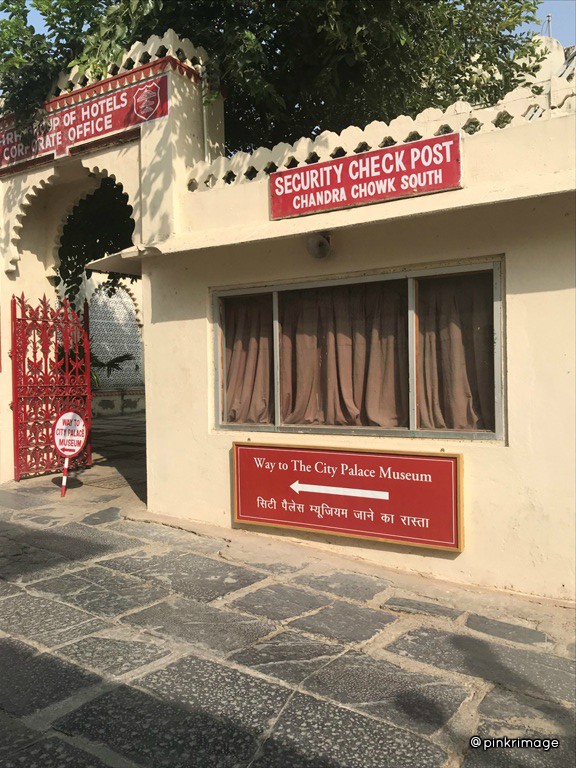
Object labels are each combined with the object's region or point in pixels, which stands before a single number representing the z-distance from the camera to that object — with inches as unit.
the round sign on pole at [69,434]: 326.0
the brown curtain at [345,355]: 220.4
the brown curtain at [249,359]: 249.9
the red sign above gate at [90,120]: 268.8
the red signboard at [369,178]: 199.3
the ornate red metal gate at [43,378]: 347.3
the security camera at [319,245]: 222.1
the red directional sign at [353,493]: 202.4
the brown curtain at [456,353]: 202.8
